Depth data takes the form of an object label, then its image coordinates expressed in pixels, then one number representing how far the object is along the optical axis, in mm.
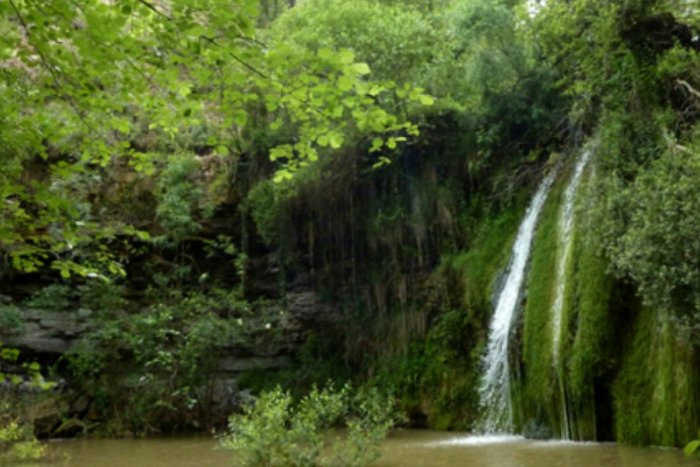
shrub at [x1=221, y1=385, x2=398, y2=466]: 8906
